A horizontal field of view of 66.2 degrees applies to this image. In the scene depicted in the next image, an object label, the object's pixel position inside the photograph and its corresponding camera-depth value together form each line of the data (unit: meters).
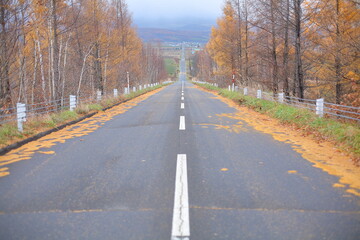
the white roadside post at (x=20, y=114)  8.46
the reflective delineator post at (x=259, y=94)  18.33
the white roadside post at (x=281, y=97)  14.55
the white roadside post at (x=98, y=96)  18.31
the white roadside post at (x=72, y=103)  13.39
